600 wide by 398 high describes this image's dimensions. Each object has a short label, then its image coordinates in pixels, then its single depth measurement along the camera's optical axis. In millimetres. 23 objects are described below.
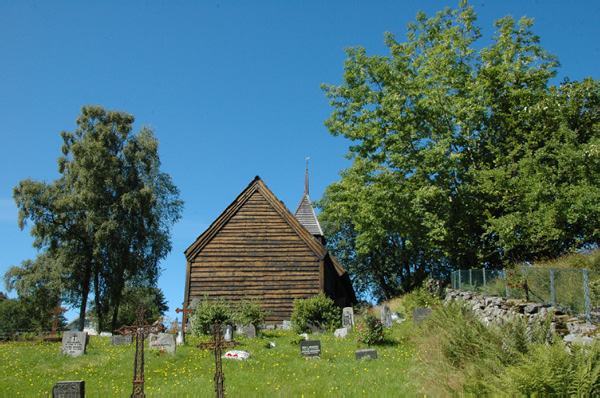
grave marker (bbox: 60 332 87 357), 15344
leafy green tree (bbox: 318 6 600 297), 21125
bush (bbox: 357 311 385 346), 15656
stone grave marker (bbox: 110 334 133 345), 17828
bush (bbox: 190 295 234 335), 19500
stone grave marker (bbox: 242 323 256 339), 18344
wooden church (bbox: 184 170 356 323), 23078
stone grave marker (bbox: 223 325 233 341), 17531
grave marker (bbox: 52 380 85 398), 7996
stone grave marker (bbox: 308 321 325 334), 20375
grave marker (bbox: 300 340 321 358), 14094
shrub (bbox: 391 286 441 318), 22281
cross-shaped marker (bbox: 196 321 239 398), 9602
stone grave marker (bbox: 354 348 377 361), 13522
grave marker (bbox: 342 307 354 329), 19738
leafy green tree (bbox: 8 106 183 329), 31453
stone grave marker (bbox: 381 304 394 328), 19844
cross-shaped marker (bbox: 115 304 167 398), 9614
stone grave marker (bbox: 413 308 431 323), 16922
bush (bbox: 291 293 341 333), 20453
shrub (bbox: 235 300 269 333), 19155
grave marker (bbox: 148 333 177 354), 15078
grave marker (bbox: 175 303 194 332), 21691
